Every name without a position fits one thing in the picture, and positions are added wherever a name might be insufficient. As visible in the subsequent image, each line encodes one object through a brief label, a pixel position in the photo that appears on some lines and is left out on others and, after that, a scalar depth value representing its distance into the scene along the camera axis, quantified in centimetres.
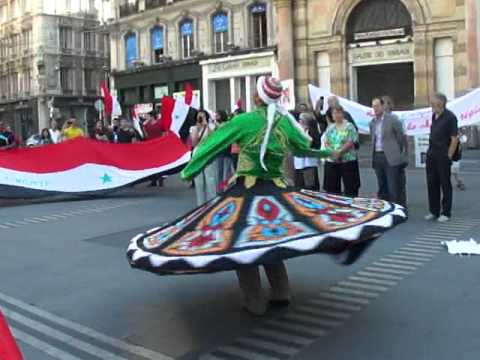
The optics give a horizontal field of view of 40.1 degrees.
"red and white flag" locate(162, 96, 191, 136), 1352
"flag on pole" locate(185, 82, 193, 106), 1367
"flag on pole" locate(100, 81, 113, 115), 1797
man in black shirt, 894
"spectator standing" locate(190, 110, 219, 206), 1056
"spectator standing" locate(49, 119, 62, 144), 1675
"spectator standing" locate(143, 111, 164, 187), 1503
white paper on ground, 689
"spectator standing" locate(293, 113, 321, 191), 1117
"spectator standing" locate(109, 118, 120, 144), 1702
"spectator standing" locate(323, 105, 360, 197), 908
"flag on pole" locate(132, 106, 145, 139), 1612
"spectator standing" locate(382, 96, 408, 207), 951
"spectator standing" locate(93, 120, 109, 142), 1787
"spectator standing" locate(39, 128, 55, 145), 1811
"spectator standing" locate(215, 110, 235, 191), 1088
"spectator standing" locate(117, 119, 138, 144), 1636
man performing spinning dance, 407
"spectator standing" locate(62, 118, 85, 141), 1501
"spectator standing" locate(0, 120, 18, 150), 1371
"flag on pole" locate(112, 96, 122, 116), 1816
